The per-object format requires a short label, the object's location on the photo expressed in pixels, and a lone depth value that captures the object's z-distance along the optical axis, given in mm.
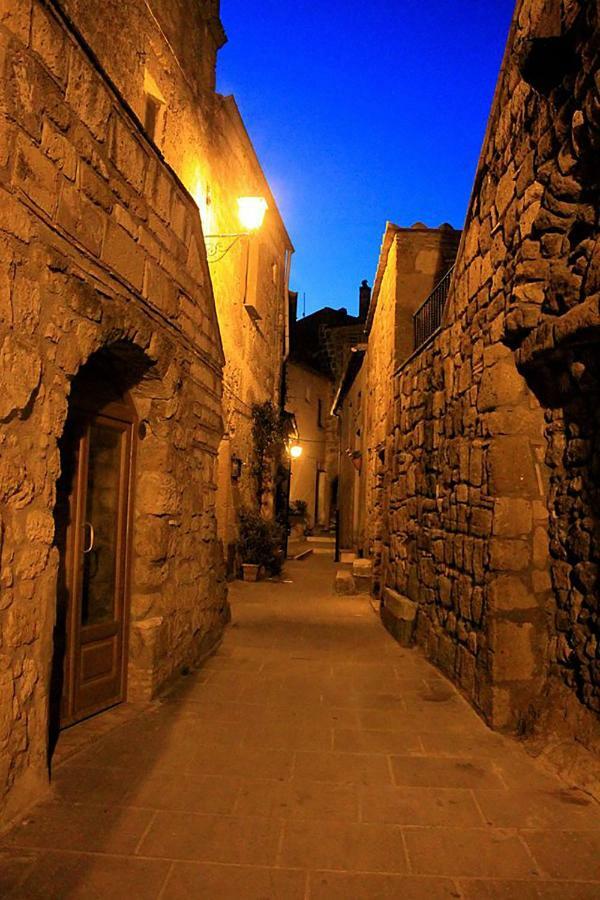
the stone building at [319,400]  26562
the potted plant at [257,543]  11219
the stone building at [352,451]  14406
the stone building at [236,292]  9573
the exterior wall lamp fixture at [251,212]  8289
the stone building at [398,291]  8273
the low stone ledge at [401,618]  5965
